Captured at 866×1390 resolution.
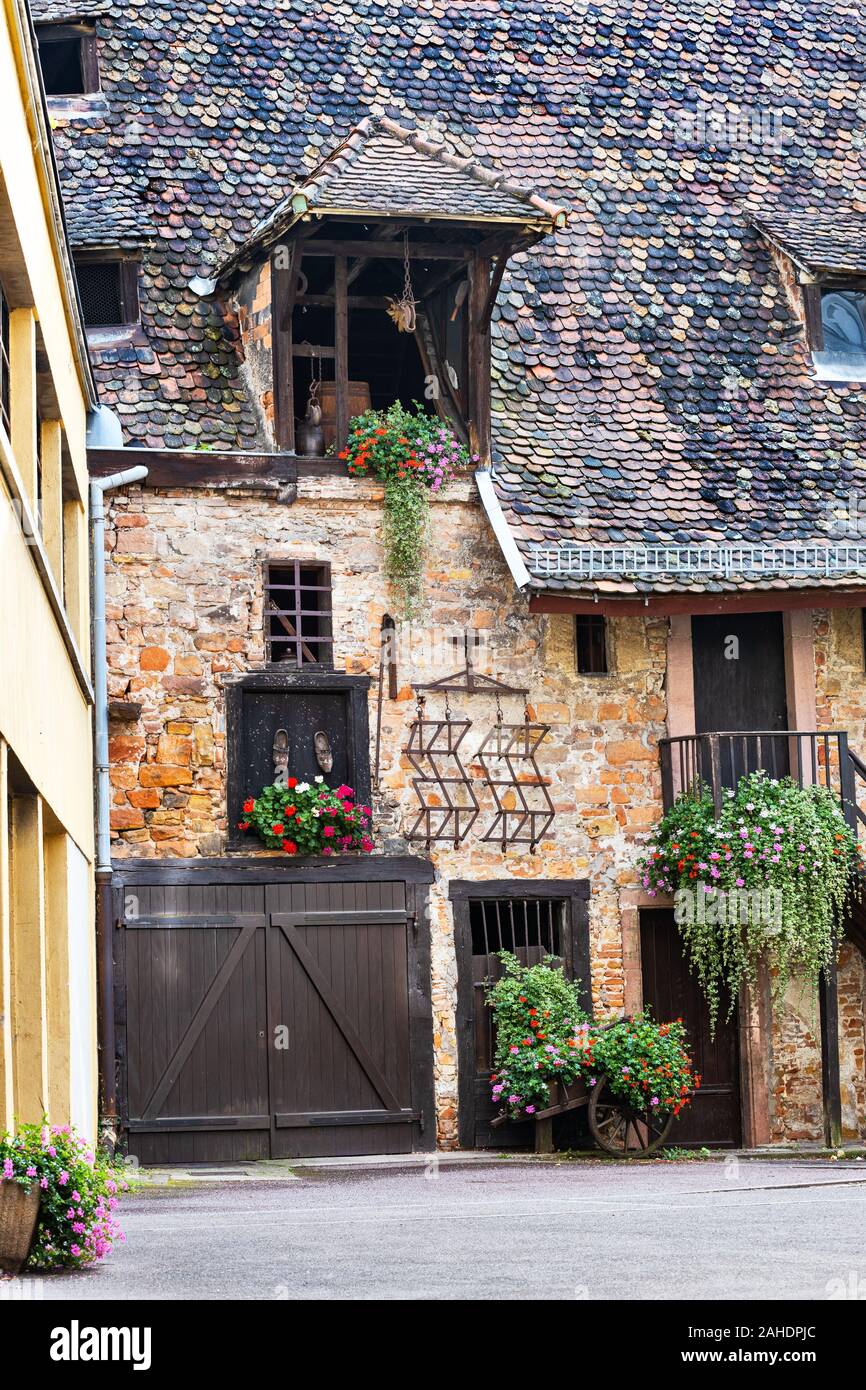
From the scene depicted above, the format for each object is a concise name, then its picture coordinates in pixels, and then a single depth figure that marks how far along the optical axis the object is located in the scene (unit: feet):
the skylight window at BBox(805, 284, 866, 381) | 69.46
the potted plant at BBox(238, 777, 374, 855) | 59.62
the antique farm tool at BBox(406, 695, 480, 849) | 61.72
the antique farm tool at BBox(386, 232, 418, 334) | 63.41
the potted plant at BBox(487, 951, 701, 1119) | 59.06
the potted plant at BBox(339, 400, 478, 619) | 61.77
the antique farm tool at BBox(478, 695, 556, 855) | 62.39
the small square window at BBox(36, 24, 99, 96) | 66.54
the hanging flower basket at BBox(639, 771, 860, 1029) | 61.16
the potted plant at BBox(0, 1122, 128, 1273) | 31.78
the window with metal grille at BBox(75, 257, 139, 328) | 63.62
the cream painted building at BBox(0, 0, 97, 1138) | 35.88
